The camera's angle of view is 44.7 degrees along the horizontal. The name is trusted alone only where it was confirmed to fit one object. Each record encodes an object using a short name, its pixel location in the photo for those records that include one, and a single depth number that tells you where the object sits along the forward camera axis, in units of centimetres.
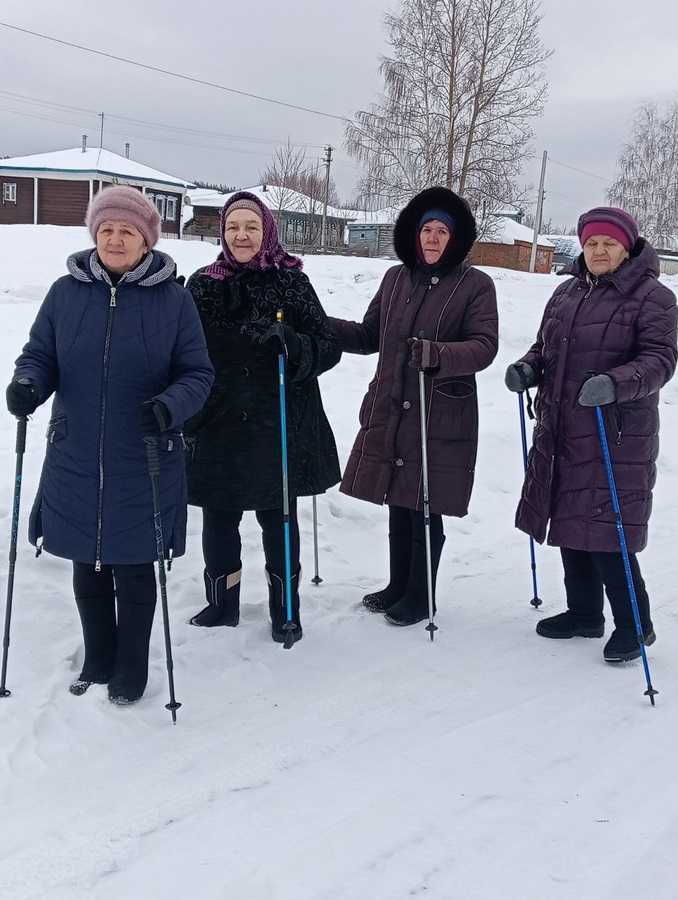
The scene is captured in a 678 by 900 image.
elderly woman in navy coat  289
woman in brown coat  380
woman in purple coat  346
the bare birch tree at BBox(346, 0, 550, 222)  2000
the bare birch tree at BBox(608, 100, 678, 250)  3114
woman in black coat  351
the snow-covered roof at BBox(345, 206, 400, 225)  4445
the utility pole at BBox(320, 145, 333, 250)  4269
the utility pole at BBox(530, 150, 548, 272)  3012
